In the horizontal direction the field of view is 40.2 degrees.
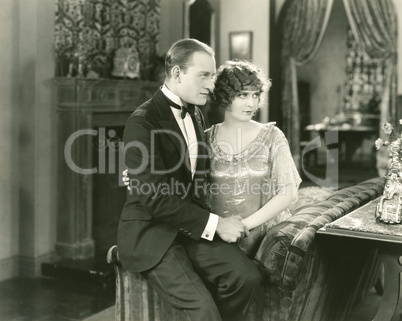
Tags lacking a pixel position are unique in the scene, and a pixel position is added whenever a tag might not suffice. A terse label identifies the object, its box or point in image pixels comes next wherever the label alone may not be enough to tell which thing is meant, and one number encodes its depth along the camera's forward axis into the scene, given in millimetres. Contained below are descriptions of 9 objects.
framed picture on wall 8469
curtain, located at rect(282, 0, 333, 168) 9039
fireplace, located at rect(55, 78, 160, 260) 4781
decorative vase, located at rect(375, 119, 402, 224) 2674
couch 2547
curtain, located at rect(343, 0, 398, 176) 8414
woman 2779
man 2424
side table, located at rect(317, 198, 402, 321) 2498
